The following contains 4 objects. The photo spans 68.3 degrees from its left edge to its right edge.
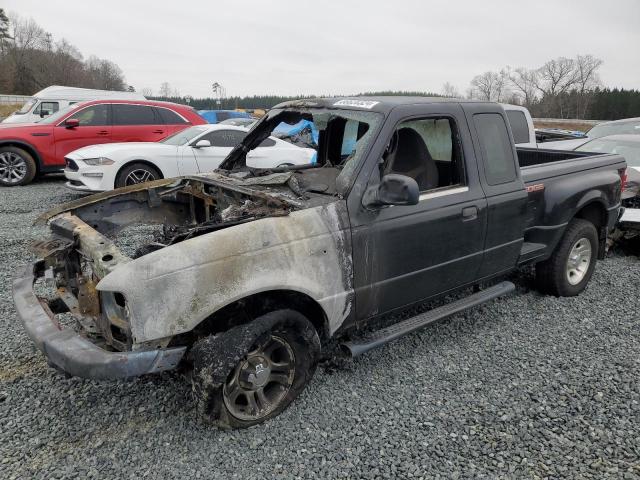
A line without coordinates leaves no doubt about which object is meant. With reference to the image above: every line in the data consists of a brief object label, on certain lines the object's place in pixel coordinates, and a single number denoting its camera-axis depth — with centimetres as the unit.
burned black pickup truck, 246
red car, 1001
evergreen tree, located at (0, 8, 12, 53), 5817
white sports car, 806
